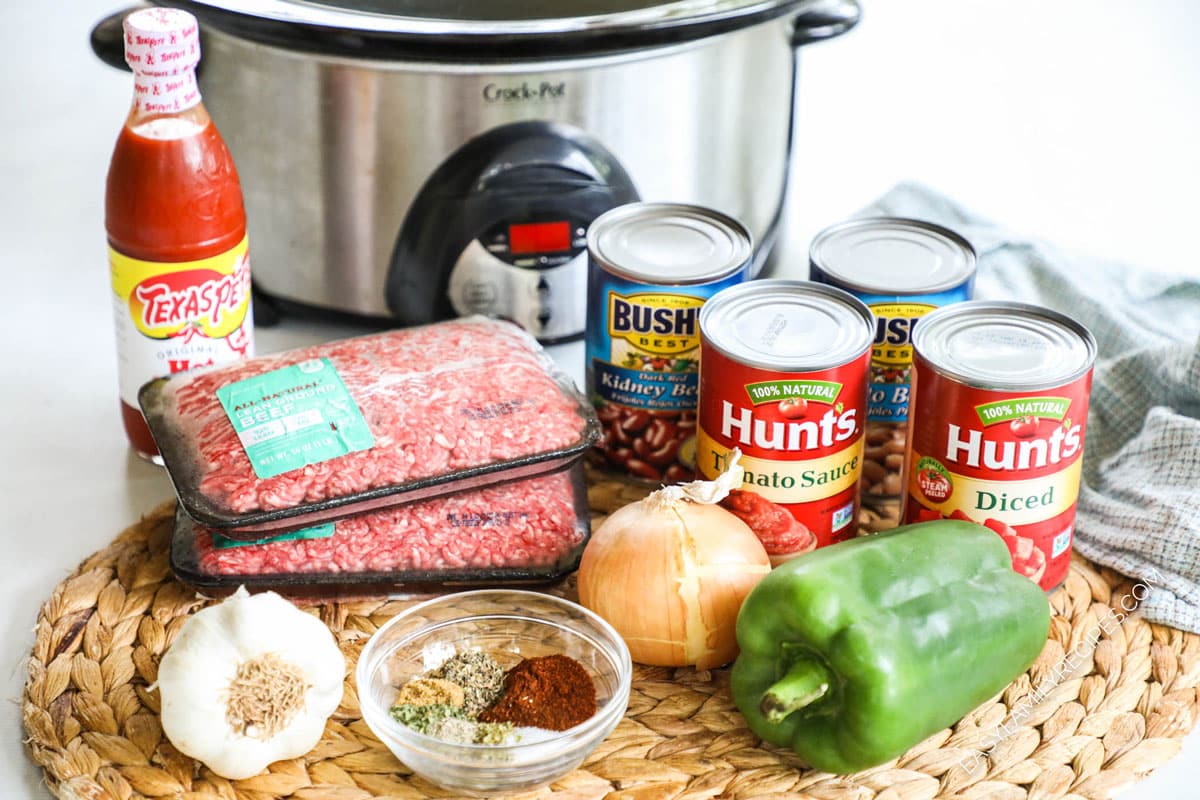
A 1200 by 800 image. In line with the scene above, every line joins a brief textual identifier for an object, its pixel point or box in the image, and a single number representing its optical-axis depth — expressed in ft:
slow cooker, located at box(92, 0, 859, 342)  4.52
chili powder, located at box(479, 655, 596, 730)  3.60
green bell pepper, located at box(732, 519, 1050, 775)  3.44
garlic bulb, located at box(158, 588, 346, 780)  3.47
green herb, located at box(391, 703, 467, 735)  3.56
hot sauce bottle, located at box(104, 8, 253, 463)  4.17
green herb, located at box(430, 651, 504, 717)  3.68
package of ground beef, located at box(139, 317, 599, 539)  4.03
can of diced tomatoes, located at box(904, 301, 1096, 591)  3.83
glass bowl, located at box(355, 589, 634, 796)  3.42
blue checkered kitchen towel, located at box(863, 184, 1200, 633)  4.36
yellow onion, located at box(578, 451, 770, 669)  3.86
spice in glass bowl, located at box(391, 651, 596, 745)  3.55
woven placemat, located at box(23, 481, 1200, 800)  3.57
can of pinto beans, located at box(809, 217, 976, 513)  4.33
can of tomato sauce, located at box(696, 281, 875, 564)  3.94
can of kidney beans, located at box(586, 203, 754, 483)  4.39
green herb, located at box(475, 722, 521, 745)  3.50
